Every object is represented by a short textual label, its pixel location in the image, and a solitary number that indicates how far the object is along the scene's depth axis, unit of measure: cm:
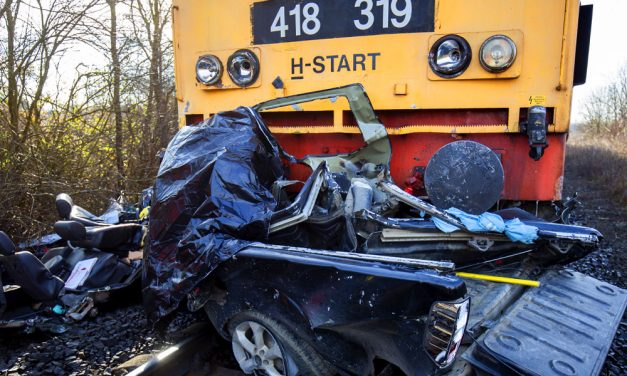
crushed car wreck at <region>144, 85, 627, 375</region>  200
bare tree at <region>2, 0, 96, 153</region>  621
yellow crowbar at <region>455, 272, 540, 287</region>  266
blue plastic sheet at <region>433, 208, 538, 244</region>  265
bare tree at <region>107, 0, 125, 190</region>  784
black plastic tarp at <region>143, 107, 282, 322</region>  254
